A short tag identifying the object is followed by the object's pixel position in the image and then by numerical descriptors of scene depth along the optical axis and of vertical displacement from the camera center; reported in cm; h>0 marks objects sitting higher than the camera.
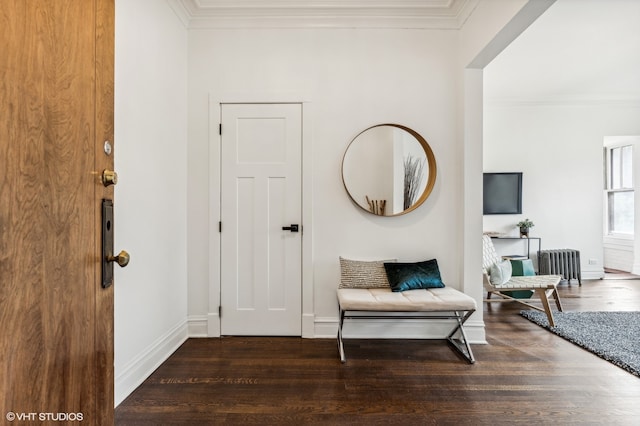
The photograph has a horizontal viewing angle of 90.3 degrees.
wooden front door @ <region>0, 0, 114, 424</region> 74 +0
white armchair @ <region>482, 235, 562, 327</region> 309 -72
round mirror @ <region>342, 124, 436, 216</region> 278 +37
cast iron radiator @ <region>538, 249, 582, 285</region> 472 -77
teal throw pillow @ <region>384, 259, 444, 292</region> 259 -52
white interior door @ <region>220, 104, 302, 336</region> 278 -6
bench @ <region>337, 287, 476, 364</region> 231 -67
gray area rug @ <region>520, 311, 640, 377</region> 237 -106
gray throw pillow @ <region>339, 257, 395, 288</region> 269 -53
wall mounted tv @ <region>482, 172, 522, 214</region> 501 +30
